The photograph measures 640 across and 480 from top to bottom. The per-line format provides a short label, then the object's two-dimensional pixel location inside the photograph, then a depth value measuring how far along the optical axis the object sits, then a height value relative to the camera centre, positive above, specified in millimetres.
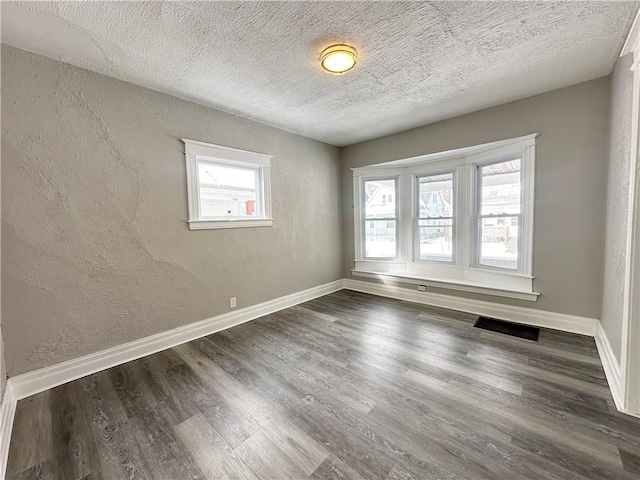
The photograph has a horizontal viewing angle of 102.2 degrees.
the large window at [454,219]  3193 +100
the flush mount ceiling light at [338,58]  1990 +1346
